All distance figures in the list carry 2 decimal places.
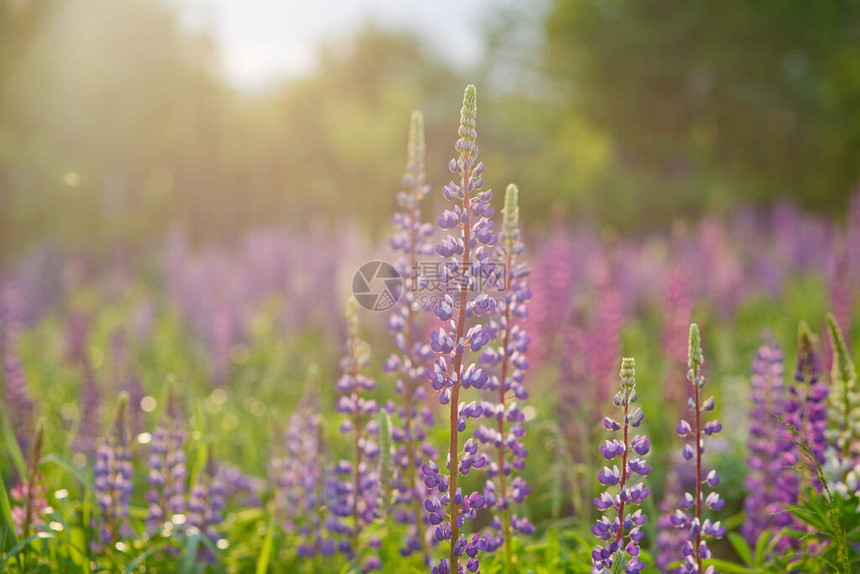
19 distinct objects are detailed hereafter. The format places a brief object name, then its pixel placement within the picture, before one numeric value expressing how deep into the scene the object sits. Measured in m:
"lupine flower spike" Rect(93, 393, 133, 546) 3.13
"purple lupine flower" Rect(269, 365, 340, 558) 3.22
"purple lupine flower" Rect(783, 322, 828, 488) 2.92
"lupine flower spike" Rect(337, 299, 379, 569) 2.90
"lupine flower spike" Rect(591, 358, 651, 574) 2.17
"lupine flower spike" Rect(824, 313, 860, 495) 2.82
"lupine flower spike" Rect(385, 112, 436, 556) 2.83
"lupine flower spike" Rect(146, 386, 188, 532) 3.24
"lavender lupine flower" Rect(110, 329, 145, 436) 4.36
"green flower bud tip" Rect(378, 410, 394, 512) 2.57
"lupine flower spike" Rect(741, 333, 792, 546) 3.26
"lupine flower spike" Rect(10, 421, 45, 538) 2.88
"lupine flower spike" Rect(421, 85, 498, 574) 2.21
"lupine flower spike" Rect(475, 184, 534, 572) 2.57
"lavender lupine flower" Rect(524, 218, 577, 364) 5.52
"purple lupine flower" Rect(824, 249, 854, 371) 4.83
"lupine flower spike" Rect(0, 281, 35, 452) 4.46
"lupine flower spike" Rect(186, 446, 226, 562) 3.25
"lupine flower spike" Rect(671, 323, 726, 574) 2.25
